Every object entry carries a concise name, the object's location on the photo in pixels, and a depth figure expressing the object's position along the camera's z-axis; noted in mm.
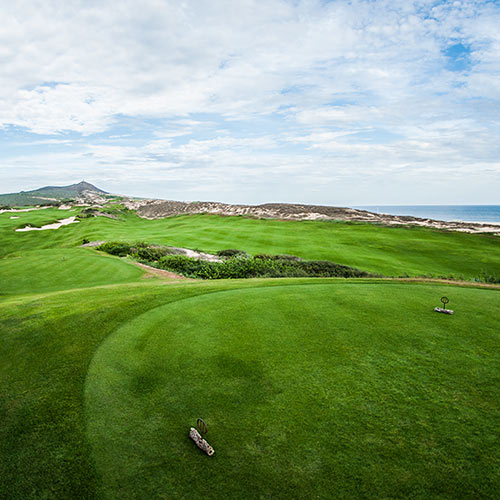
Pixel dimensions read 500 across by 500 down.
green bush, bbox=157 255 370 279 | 17281
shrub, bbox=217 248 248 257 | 24984
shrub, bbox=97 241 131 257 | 23839
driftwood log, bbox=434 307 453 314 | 6990
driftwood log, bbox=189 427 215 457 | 3469
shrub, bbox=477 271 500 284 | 22088
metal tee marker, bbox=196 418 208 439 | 3693
